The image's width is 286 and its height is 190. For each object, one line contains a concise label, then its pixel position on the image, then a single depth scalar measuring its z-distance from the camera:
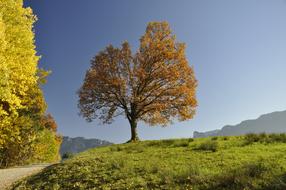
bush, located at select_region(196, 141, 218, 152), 11.26
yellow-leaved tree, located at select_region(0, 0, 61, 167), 10.35
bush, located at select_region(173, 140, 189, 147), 13.89
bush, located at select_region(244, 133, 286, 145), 11.92
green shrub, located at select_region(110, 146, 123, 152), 16.16
